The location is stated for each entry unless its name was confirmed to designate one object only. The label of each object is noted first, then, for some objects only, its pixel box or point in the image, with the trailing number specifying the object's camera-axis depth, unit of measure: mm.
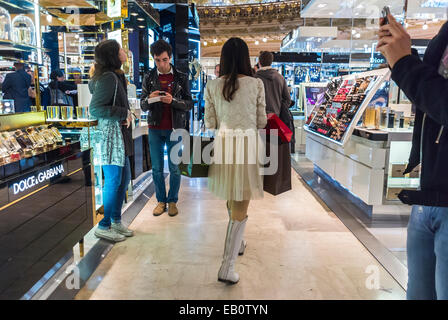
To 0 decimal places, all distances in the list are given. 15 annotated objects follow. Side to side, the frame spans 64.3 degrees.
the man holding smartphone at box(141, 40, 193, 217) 3582
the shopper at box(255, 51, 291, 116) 4312
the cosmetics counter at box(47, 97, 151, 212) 2900
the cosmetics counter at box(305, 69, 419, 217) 3543
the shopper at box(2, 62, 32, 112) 2516
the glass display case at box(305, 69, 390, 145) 3714
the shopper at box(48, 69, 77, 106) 3713
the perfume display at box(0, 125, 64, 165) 2064
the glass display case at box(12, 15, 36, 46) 2463
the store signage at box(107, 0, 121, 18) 3874
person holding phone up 961
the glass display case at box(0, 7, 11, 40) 2315
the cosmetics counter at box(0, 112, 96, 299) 1902
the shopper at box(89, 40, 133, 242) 2906
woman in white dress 2207
